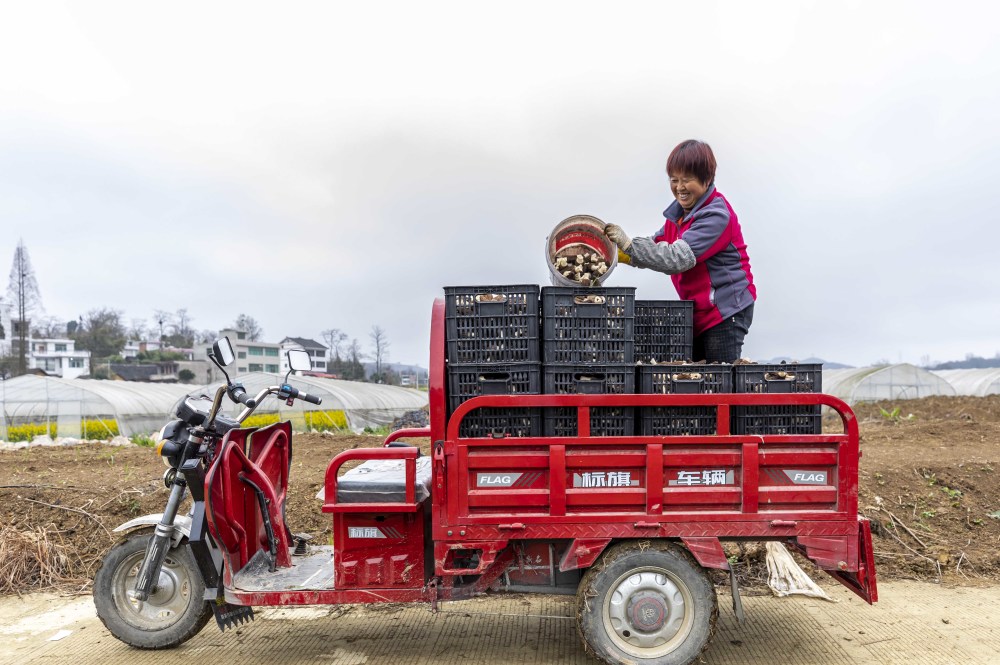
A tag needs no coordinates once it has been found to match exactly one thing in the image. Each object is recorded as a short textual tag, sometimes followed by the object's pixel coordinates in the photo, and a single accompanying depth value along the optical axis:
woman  3.84
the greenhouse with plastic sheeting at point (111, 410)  17.34
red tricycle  3.39
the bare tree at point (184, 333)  71.19
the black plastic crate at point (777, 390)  3.54
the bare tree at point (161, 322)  67.06
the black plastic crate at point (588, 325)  3.51
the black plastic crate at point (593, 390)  3.47
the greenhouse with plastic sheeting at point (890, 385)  22.72
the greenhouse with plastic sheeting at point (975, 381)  27.02
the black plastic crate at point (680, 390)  3.51
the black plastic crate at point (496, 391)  3.46
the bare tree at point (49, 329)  62.18
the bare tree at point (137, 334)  67.88
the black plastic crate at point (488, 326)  3.48
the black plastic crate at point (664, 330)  3.82
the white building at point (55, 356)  68.62
